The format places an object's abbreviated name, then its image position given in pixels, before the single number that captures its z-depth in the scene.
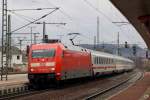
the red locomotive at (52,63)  30.91
